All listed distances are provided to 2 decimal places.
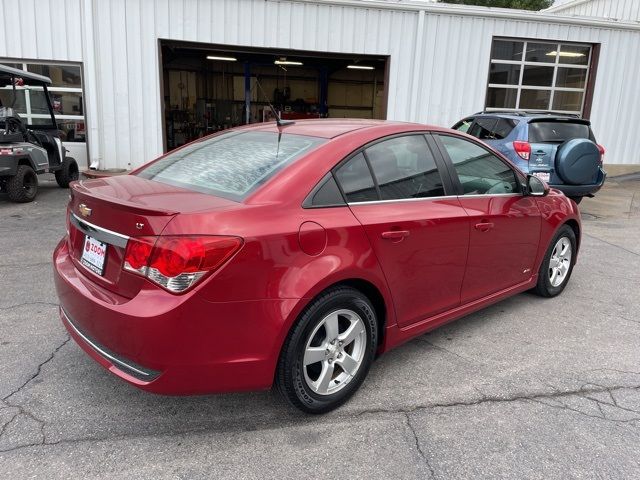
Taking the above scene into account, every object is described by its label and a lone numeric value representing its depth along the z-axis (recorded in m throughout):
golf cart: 8.15
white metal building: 10.97
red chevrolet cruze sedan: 2.31
